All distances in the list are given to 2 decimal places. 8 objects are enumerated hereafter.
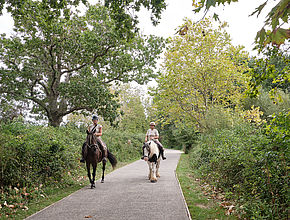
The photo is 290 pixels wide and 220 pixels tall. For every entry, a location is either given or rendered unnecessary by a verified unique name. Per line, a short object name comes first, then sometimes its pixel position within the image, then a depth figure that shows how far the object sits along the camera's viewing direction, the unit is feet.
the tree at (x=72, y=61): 55.21
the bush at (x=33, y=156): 23.72
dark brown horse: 29.30
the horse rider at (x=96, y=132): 29.76
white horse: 33.86
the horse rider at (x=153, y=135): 36.01
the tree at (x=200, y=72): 63.05
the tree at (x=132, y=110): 128.20
